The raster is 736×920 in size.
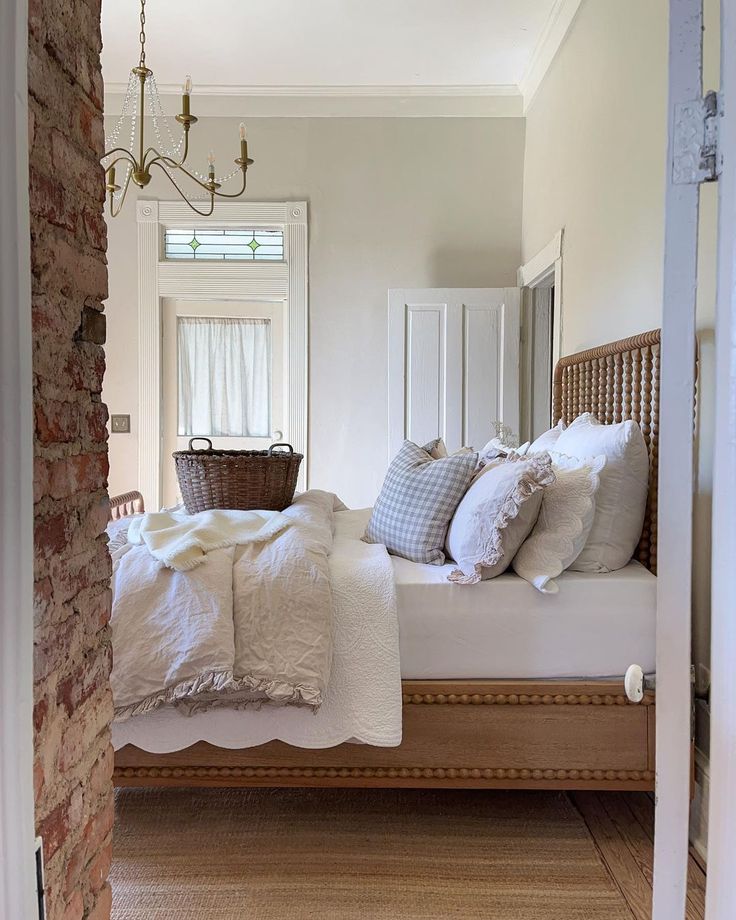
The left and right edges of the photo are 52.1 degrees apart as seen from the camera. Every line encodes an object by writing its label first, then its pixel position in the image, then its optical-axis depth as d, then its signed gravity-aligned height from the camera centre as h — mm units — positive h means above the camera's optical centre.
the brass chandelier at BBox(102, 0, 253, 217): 4754 +1920
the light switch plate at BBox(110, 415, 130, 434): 4949 +70
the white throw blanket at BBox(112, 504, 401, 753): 1960 -737
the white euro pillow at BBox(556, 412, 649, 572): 2150 -194
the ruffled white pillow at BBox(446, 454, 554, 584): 2025 -226
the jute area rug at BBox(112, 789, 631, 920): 1752 -1086
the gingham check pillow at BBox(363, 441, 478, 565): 2305 -225
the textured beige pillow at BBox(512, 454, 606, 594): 2062 -251
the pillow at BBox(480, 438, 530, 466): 2841 -58
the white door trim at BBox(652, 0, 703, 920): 1042 -118
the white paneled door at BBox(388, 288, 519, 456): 4672 +454
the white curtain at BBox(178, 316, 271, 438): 5004 +389
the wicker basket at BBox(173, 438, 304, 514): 2693 -161
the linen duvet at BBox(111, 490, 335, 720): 1866 -495
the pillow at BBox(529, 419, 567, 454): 2869 -11
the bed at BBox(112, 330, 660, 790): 1992 -723
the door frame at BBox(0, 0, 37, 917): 746 -50
